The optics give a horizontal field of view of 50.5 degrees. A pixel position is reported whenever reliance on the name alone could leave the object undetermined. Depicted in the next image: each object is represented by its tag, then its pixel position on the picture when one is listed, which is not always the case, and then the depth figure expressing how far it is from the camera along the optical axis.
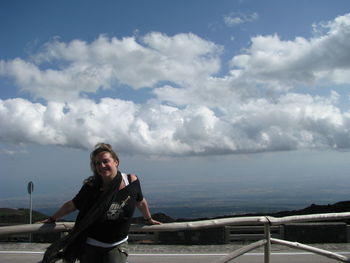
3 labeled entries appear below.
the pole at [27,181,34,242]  15.41
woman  2.70
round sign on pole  15.51
